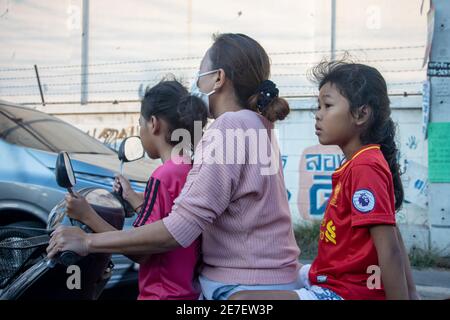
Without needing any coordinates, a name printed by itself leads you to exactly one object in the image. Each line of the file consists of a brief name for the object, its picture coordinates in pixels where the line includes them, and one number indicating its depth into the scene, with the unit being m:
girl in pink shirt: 1.76
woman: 1.63
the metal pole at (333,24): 7.59
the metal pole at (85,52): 8.76
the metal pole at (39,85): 8.70
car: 3.90
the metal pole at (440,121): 6.01
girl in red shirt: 1.60
